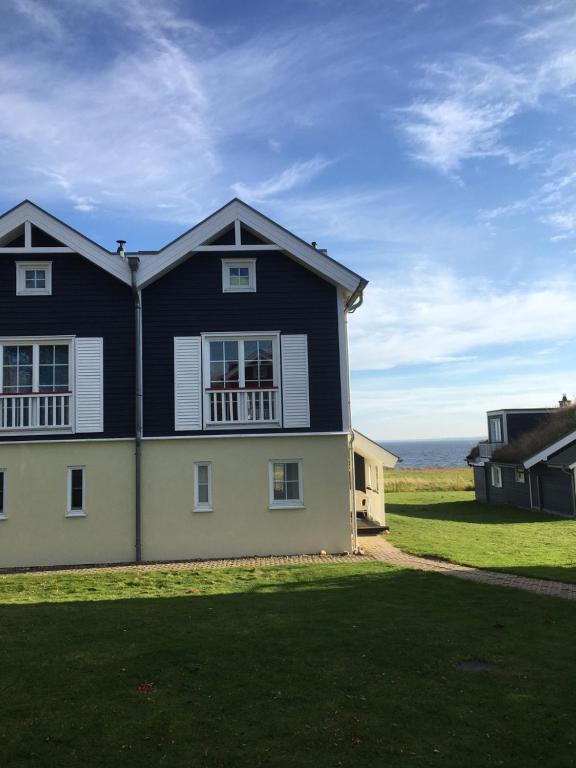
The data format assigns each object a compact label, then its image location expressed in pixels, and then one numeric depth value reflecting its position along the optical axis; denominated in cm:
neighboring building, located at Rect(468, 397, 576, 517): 2791
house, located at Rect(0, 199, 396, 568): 1680
